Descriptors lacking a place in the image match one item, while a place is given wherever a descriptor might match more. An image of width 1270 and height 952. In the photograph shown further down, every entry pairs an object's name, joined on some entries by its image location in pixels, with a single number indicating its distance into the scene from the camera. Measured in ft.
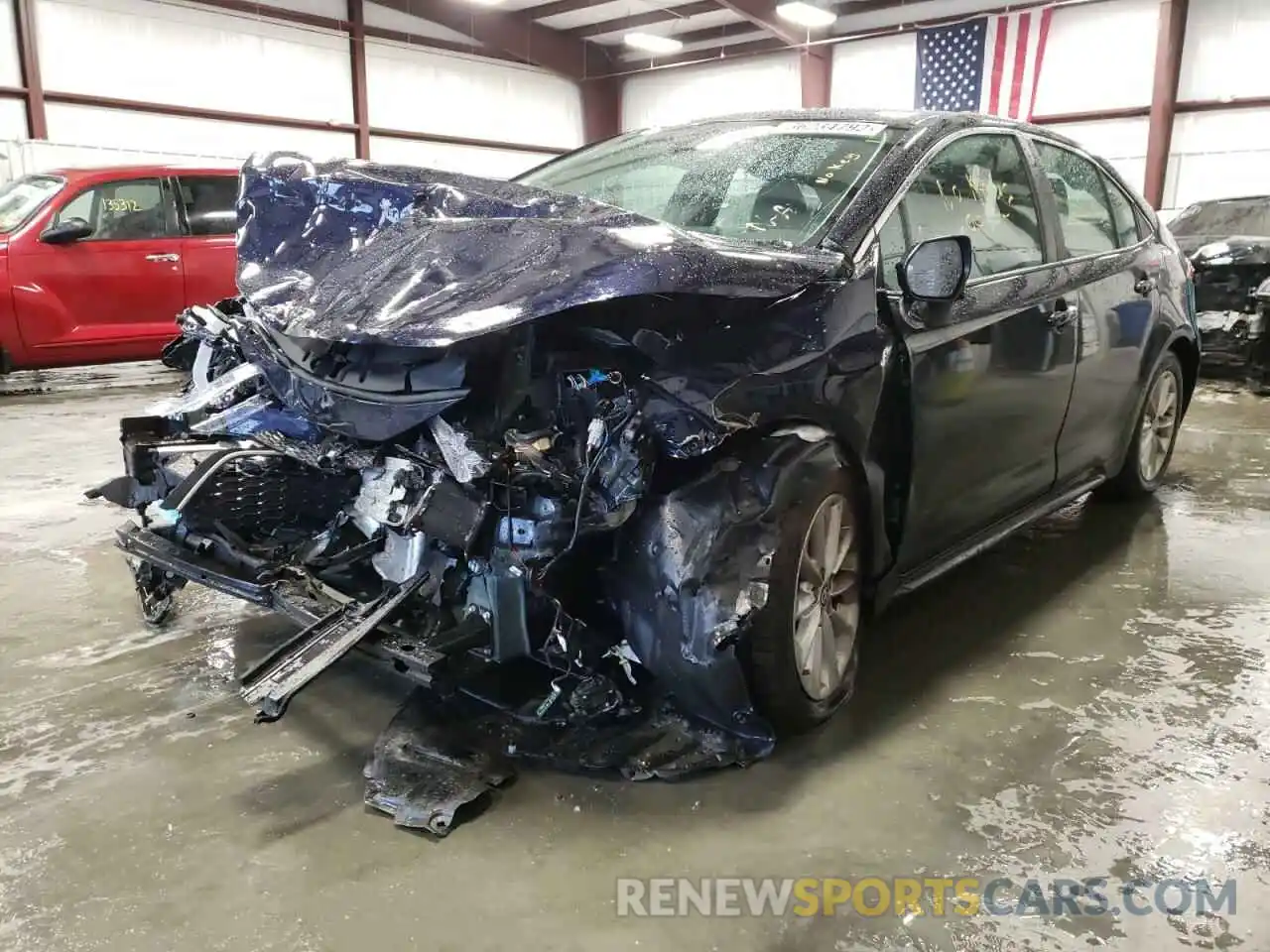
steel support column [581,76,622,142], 61.82
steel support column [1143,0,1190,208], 41.14
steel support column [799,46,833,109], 52.19
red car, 23.54
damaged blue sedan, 6.91
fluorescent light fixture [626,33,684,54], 52.90
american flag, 45.14
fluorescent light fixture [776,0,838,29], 47.21
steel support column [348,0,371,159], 49.44
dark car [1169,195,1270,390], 25.38
